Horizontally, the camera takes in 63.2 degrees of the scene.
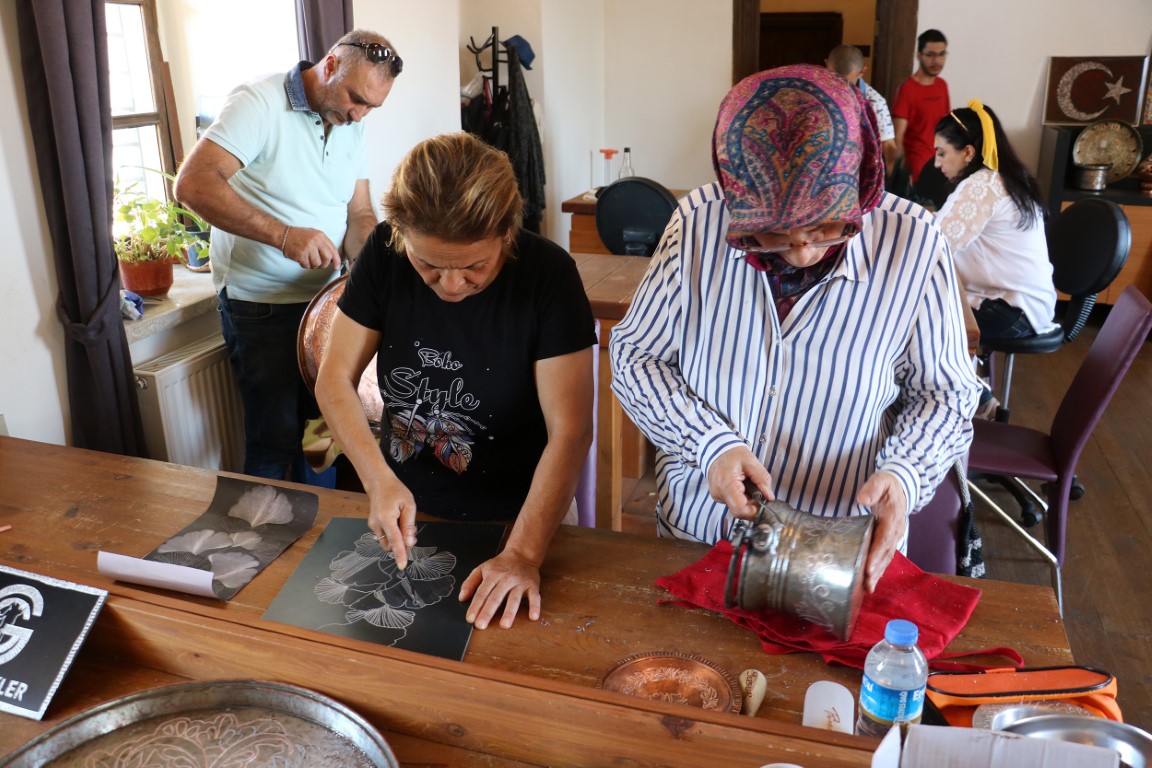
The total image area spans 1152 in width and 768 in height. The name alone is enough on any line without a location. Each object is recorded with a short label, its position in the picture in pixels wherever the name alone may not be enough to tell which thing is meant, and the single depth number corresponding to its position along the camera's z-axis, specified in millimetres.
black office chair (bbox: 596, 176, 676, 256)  3525
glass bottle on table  5445
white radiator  2648
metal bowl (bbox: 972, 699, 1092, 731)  959
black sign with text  1159
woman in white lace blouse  3336
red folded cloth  1192
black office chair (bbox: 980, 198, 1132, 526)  3188
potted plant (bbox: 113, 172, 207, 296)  2758
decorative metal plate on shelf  5461
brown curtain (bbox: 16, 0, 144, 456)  2127
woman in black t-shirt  1337
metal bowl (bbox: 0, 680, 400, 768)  1032
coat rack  5680
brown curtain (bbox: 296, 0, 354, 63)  3164
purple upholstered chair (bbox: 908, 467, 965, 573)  1826
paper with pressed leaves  1311
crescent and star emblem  5727
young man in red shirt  5785
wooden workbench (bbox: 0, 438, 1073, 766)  985
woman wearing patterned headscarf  1174
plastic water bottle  934
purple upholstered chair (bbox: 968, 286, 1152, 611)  2244
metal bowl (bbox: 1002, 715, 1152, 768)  866
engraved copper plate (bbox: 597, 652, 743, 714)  1125
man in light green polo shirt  2410
